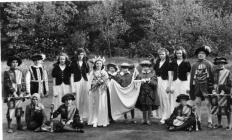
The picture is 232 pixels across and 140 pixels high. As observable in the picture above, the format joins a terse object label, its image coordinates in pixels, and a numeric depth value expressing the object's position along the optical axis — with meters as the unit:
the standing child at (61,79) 6.57
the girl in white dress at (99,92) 6.41
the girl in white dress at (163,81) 6.38
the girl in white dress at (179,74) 6.25
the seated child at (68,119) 6.24
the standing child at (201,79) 6.09
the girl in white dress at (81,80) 6.61
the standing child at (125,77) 6.57
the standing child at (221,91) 5.96
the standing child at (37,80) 6.64
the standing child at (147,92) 6.29
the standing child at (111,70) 6.68
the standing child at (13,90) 6.44
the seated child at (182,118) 5.96
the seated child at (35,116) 6.34
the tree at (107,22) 6.77
